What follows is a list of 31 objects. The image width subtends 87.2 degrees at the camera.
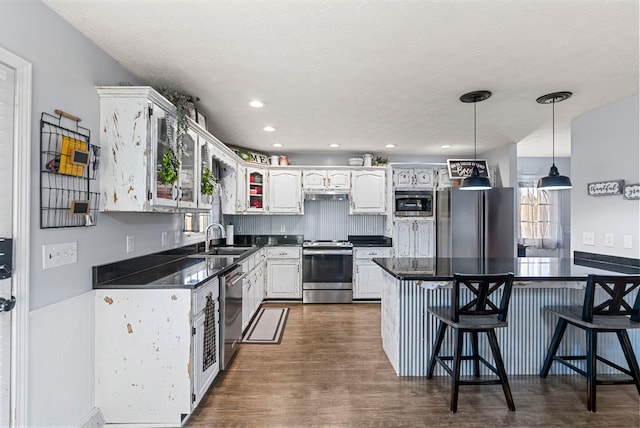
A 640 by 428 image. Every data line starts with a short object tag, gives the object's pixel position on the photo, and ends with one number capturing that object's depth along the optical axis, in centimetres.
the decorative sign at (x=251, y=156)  490
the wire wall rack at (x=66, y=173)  173
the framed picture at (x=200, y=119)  310
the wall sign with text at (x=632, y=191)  287
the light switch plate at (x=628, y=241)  296
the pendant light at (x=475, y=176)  284
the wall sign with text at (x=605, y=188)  304
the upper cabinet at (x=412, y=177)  525
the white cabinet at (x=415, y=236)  522
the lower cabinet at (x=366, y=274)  511
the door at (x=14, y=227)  152
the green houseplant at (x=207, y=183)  310
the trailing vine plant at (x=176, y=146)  233
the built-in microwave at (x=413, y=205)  521
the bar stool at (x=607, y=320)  220
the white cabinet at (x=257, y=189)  515
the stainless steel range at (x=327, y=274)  507
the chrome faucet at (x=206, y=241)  398
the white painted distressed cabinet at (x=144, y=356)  207
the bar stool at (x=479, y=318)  225
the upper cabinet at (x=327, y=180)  529
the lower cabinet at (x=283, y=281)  509
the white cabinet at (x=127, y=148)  214
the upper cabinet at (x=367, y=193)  529
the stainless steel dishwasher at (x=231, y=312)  274
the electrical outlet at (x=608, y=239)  316
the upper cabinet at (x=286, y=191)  528
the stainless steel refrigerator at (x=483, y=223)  478
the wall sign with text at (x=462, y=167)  523
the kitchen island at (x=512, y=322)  277
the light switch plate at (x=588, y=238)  336
